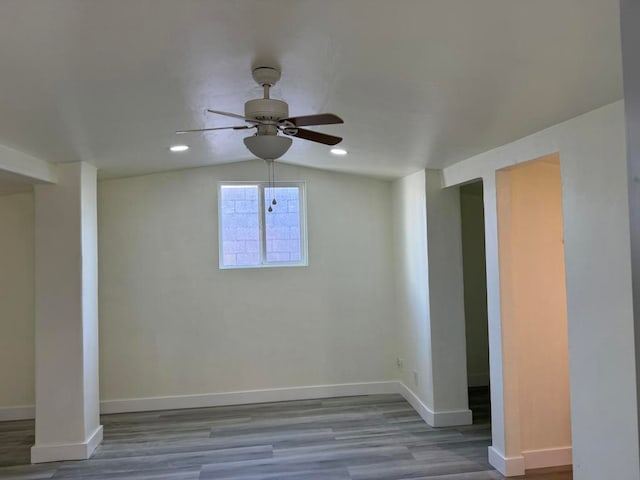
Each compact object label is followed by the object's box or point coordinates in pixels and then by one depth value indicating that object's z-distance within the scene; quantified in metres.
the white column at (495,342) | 3.27
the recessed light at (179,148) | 3.75
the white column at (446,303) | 4.20
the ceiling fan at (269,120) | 2.11
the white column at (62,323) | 3.61
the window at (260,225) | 5.07
